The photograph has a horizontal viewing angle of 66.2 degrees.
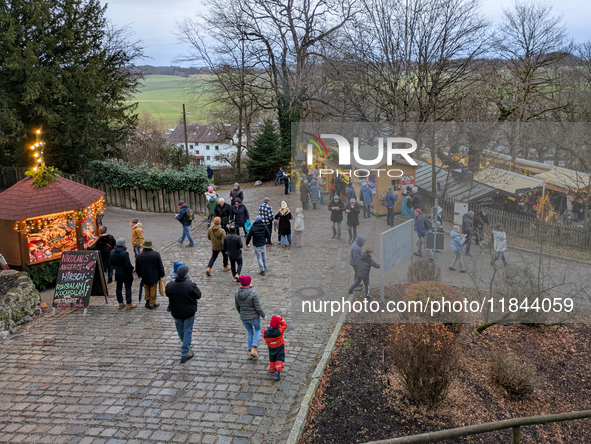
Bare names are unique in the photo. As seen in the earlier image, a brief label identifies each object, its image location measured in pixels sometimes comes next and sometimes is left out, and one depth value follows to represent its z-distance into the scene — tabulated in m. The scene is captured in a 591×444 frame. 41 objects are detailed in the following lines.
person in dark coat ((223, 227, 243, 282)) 10.89
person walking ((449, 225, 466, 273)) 9.62
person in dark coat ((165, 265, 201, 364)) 7.45
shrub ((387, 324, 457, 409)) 6.21
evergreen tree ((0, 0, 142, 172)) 18.55
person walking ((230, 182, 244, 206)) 15.46
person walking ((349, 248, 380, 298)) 9.90
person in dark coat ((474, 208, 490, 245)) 9.42
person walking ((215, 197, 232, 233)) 14.03
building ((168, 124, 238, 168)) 99.44
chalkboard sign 9.70
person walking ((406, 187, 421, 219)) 10.02
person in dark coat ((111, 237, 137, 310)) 9.64
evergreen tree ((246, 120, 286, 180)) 30.59
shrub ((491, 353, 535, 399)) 6.91
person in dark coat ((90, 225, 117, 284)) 11.17
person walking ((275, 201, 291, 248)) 13.94
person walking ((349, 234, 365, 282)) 10.27
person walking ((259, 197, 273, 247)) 13.91
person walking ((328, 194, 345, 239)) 12.62
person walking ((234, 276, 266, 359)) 7.29
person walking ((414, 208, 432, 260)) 10.13
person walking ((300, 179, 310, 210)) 14.79
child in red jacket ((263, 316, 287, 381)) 6.81
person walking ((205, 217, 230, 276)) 11.38
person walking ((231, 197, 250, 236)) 14.12
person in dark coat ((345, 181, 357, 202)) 11.56
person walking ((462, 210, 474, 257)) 9.48
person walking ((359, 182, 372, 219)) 11.05
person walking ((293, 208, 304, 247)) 14.09
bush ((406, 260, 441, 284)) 9.81
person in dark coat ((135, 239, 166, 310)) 9.38
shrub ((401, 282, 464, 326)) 8.50
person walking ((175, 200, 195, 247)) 14.15
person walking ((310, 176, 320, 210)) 14.18
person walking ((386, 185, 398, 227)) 10.23
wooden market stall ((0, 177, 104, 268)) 11.20
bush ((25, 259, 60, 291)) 11.23
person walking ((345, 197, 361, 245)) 11.79
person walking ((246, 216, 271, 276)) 11.50
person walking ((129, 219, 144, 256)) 11.69
